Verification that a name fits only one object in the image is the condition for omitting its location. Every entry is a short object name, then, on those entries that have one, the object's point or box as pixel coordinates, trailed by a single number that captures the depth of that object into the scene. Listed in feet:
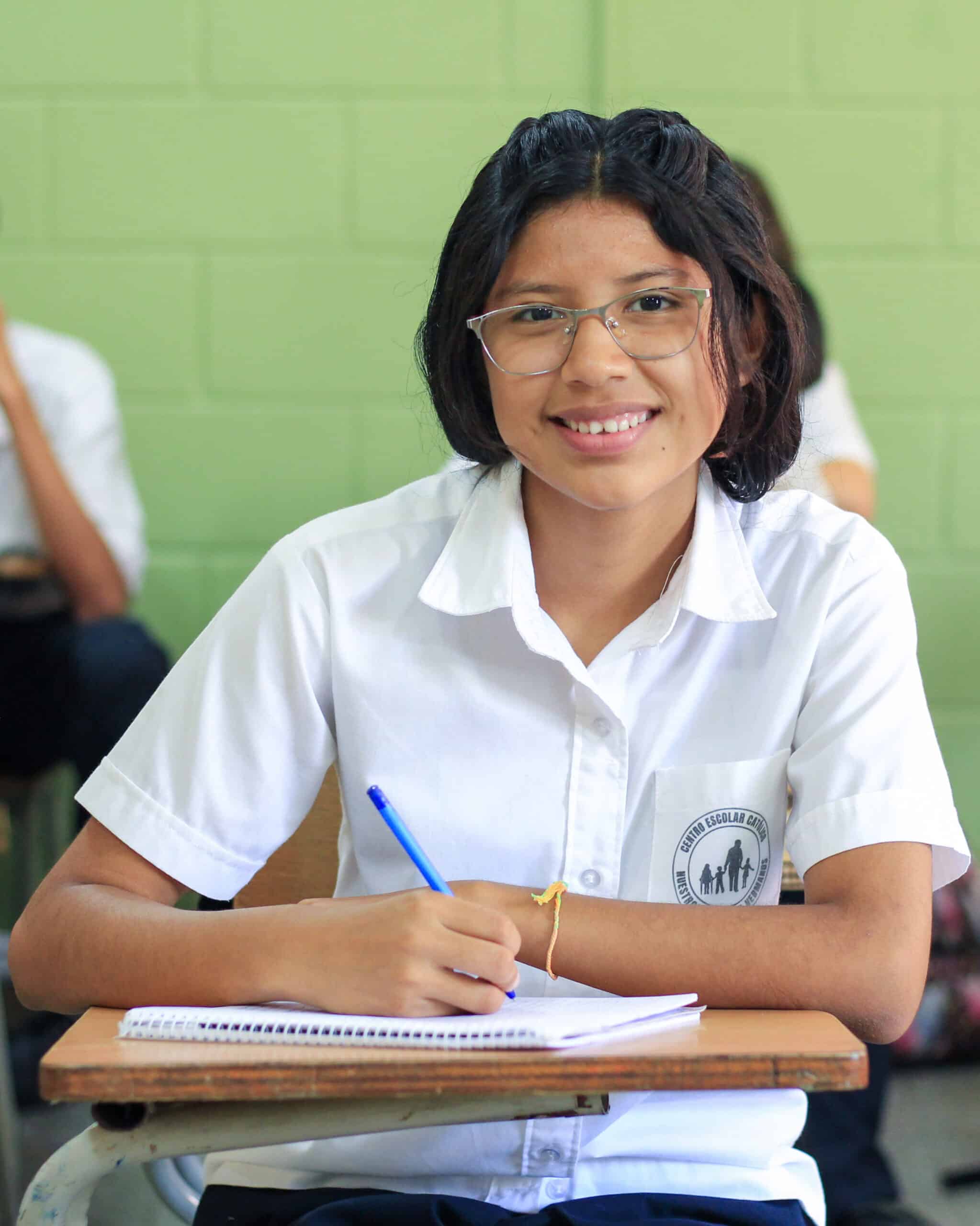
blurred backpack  14.64
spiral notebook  6.55
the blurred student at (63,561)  14.05
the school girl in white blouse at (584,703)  9.04
